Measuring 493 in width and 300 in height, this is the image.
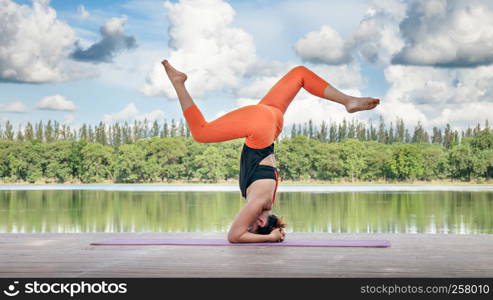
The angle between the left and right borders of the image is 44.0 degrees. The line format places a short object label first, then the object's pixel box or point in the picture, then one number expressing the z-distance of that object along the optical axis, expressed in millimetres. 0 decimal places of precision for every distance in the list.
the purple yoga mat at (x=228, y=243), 5348
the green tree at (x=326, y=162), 50375
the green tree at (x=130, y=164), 50375
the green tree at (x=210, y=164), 48219
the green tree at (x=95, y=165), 51625
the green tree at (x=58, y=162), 51725
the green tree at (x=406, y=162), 49312
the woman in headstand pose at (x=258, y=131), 5414
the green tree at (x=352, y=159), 50472
